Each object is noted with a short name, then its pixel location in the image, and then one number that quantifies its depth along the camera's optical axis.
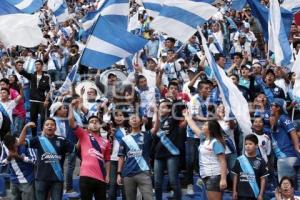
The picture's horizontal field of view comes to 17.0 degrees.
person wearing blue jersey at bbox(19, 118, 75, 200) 13.35
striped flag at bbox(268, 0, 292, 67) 15.87
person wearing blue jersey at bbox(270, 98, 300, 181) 14.29
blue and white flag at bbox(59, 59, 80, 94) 14.22
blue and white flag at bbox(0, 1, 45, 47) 18.30
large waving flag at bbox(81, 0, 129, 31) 16.65
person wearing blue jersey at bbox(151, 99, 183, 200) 14.35
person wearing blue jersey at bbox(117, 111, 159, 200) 13.43
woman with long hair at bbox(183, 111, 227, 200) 12.69
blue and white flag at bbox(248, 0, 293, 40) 17.51
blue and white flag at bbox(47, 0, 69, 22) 23.18
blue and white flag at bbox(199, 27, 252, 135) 12.90
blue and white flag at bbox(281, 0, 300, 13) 18.42
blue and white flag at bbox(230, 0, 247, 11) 21.46
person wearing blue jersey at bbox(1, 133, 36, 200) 13.60
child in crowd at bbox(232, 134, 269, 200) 12.68
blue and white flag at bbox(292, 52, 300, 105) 13.99
